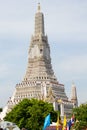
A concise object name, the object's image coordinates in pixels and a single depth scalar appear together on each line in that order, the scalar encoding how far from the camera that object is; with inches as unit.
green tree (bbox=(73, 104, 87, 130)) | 3066.4
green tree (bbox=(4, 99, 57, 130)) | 2795.3
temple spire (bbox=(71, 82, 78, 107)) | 5781.5
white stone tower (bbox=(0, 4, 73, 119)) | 5216.5
